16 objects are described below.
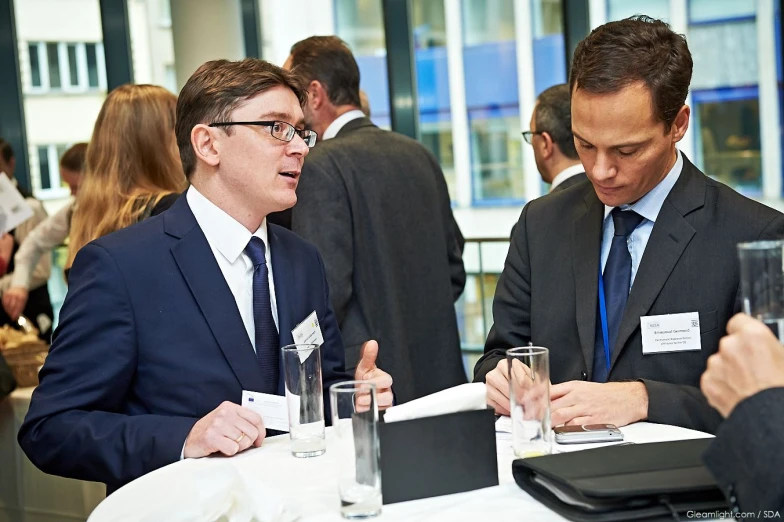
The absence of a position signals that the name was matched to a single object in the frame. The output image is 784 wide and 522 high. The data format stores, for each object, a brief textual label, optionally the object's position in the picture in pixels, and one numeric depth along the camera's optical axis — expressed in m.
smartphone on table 1.89
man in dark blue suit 2.10
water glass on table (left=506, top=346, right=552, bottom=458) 1.78
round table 1.56
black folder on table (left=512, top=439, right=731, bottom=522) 1.45
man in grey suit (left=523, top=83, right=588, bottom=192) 3.95
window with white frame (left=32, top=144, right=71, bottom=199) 7.69
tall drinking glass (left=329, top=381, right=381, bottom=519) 1.57
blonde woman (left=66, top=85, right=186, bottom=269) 3.42
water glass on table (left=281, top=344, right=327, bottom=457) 1.96
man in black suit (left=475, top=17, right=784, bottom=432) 2.28
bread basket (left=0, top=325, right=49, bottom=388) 4.33
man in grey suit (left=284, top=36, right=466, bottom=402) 3.66
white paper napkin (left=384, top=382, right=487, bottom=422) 1.74
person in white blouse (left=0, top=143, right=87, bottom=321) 4.91
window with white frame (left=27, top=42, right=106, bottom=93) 7.78
